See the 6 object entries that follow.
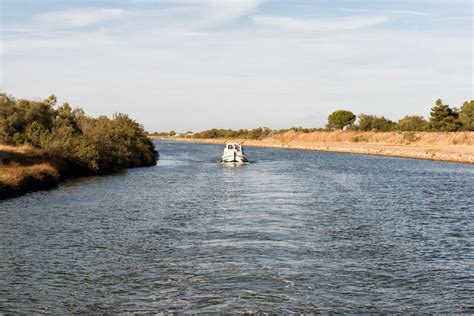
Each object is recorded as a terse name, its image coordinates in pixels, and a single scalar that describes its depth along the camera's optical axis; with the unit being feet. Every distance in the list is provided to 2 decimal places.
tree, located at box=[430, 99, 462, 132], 366.72
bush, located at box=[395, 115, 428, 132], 386.93
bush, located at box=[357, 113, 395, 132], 500.74
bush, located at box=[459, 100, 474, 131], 363.97
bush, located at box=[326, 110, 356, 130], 628.28
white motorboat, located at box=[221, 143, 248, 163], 219.82
